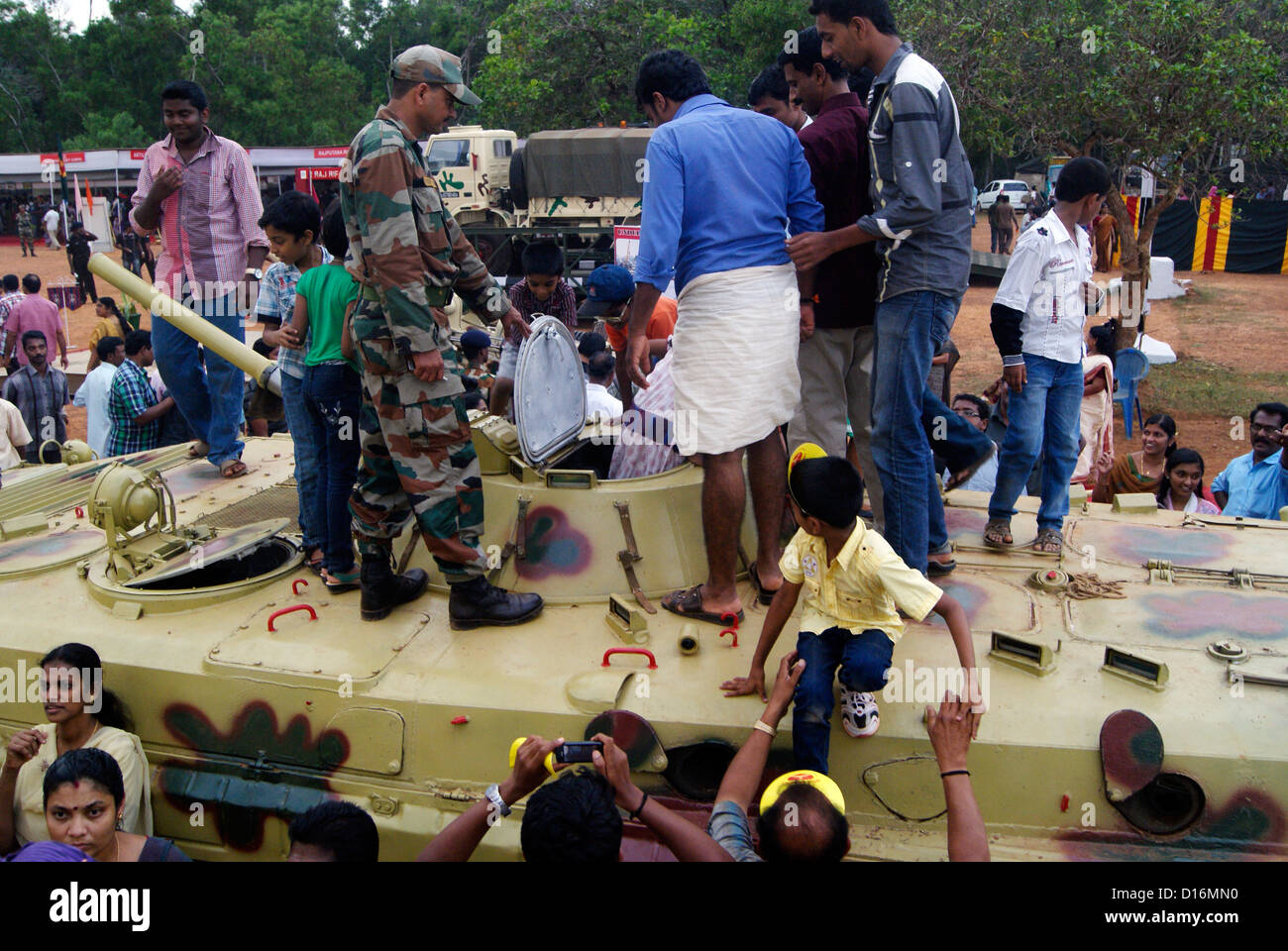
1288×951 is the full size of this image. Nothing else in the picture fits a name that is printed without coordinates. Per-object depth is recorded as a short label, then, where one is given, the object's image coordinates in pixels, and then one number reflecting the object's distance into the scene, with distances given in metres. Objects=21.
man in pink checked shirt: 6.09
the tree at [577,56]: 22.88
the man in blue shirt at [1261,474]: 6.59
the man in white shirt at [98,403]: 8.84
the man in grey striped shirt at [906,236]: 4.03
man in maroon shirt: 4.50
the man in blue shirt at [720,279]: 4.13
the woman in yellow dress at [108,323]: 12.50
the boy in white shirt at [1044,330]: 4.90
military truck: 19.62
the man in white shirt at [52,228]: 29.70
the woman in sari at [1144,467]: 7.42
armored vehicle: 3.58
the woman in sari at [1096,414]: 7.36
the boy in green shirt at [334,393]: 4.62
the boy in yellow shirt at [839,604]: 3.54
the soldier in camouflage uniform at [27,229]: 31.30
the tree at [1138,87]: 12.41
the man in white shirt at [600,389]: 5.85
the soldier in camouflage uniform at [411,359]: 4.04
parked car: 32.16
